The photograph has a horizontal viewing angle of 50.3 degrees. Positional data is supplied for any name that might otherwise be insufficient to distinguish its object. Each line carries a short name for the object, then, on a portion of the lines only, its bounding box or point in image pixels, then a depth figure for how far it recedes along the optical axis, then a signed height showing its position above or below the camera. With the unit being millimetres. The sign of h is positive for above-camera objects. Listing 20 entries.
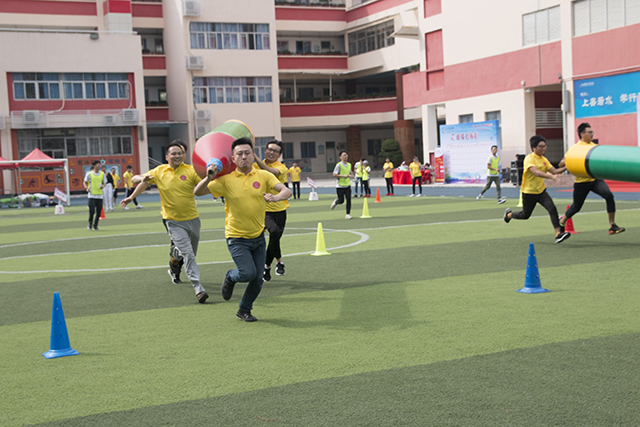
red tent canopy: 37328 +927
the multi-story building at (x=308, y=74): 34094 +6281
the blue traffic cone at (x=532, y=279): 8398 -1522
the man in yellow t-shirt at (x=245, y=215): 7500 -512
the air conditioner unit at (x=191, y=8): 52625 +12647
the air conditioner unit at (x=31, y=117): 47125 +4220
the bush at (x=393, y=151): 57125 +976
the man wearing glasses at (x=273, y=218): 10148 -762
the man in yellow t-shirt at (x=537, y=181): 12609 -461
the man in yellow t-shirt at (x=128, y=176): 30930 -103
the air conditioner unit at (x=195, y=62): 53094 +8474
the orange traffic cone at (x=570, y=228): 14164 -1526
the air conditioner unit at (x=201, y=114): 53438 +4448
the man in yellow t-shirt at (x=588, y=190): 12547 -700
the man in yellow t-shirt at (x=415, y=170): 31469 -415
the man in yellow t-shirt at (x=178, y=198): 9070 -346
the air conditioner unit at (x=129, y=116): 49969 +4234
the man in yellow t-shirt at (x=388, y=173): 33594 -509
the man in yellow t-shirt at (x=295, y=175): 33009 -397
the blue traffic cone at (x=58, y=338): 6344 -1500
